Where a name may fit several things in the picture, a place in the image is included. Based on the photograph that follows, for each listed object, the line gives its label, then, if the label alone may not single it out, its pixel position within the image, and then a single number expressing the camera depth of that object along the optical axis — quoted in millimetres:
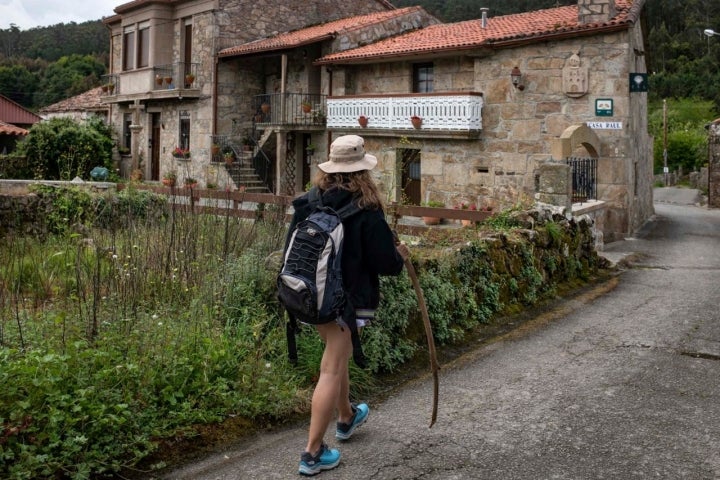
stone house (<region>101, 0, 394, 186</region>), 25500
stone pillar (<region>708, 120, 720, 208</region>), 25953
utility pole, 42969
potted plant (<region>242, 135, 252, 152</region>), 26172
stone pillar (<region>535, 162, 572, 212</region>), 10344
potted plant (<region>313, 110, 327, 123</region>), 23547
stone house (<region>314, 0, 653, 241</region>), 15977
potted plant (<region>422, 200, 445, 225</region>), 17625
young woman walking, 3672
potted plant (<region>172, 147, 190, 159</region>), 26438
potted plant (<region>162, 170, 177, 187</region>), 20027
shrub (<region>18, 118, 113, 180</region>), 24688
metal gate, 13734
